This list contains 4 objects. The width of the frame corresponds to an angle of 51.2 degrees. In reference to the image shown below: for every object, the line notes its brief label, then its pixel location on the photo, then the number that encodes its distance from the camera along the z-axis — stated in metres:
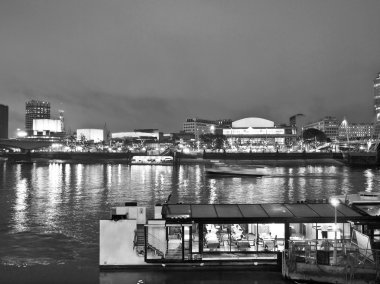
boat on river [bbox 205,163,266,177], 58.66
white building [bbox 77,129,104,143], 188.75
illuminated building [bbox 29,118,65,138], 185.60
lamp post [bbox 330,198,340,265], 11.59
